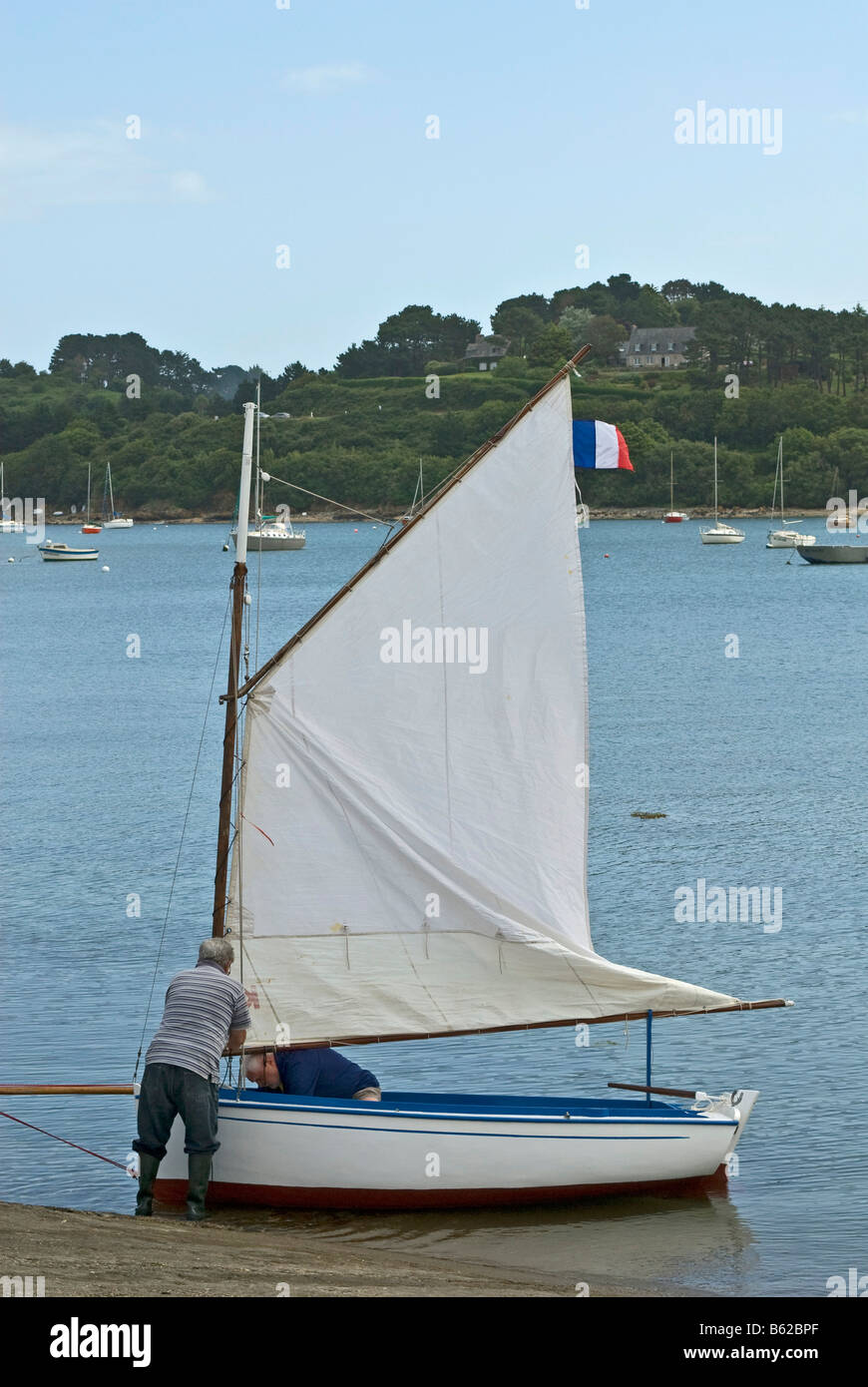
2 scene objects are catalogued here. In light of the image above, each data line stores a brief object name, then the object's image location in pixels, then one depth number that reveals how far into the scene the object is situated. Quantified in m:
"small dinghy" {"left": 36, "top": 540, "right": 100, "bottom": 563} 171.25
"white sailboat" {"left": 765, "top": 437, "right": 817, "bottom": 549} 145.38
